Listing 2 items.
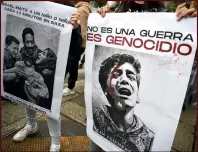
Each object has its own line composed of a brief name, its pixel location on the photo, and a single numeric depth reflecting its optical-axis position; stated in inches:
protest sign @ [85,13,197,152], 48.7
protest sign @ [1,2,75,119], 67.1
